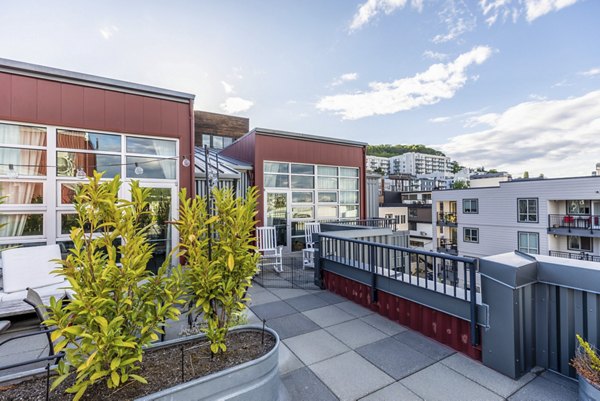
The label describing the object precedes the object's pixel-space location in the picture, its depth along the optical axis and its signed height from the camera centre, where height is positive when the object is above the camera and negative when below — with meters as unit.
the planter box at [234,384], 1.50 -1.17
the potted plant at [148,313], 1.50 -0.74
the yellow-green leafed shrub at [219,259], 2.04 -0.46
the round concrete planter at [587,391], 1.68 -1.32
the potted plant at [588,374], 1.70 -1.22
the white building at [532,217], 14.46 -1.01
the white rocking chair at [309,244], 6.30 -1.17
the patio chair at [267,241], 6.69 -1.02
